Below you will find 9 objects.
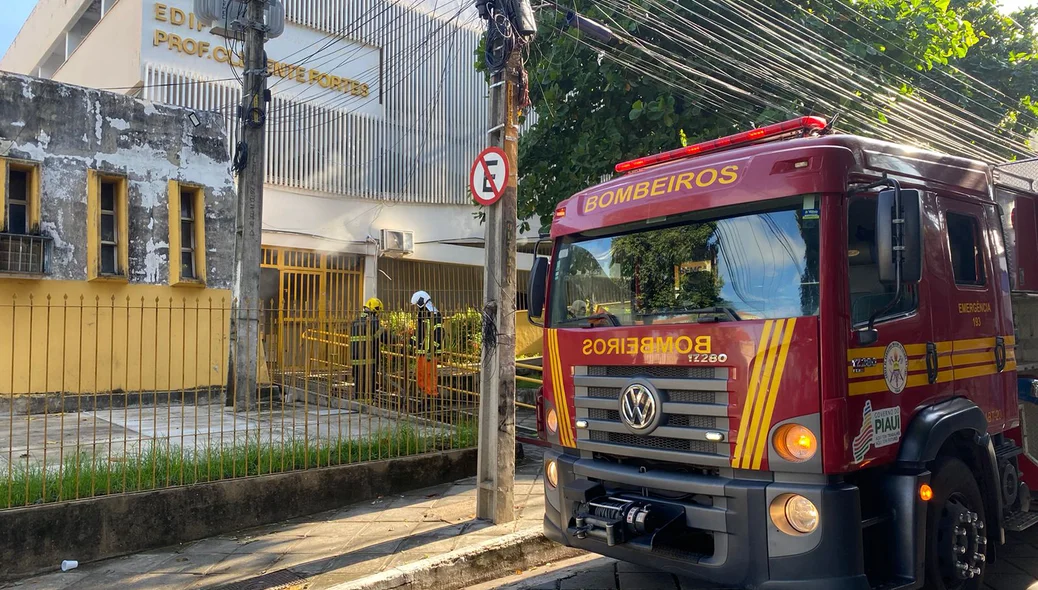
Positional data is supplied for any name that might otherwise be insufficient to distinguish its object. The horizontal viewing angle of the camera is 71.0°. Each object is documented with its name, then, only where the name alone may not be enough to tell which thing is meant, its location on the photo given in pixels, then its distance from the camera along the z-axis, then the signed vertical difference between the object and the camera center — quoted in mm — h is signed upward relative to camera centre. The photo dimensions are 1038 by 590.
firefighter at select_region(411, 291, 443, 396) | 7363 -422
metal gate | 14945 +693
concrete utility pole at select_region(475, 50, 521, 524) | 5938 -232
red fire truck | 3562 -346
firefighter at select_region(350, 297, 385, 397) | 7391 -457
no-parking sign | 5910 +1079
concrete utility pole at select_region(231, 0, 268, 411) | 9922 +1674
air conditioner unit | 17219 +1545
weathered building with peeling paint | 9766 +1244
